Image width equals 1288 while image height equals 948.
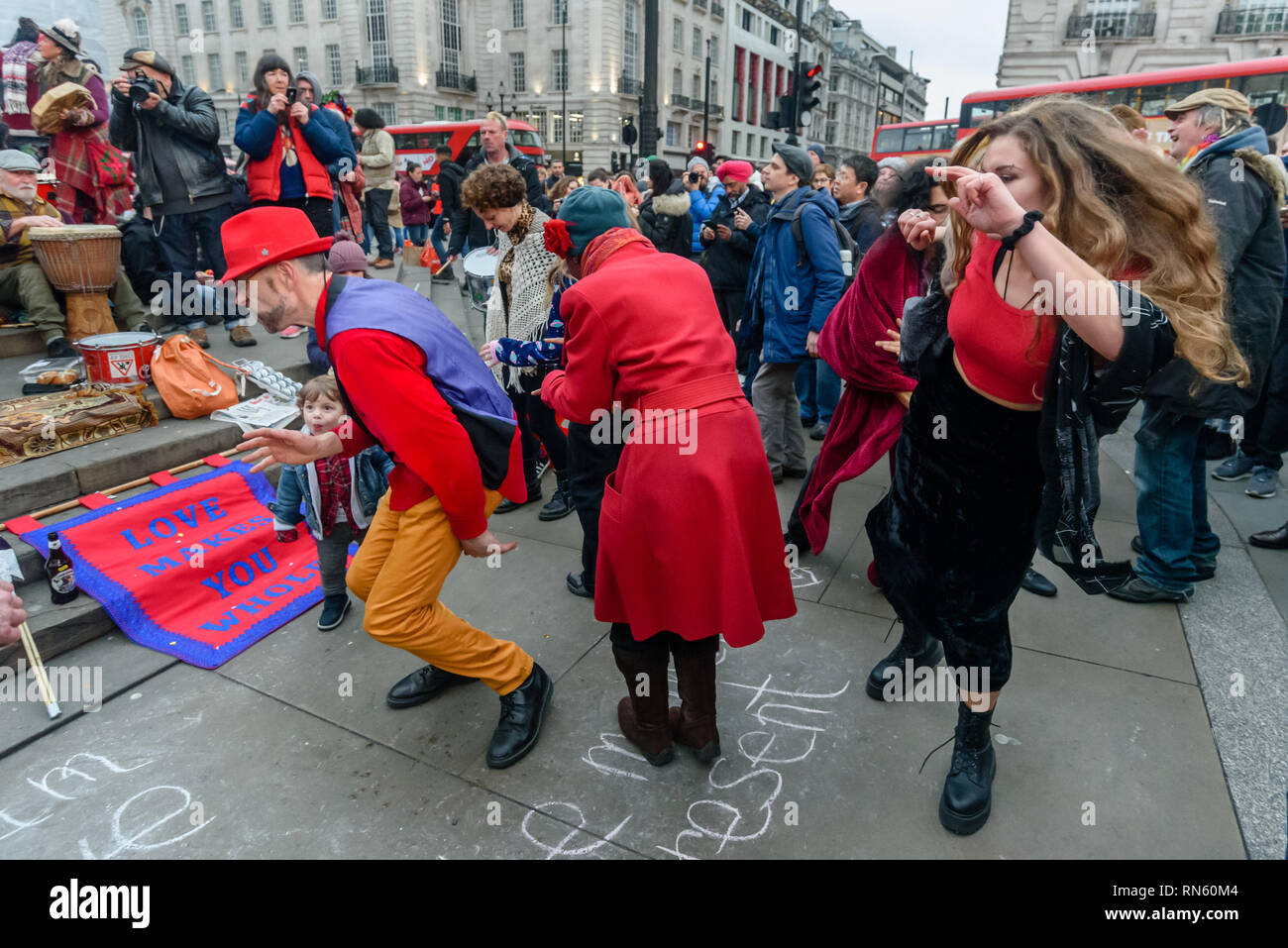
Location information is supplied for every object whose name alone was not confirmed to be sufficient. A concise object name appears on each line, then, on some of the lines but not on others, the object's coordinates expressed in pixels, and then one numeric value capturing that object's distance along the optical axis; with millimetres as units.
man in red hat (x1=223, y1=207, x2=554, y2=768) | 2262
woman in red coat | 2193
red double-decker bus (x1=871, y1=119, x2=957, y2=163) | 24406
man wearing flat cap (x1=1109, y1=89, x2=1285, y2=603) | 3193
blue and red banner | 3445
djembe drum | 5082
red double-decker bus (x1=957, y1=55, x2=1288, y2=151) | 14125
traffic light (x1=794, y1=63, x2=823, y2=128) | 13383
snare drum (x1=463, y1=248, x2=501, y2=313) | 4789
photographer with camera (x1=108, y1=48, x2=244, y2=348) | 5434
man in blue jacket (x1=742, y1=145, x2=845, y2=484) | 4527
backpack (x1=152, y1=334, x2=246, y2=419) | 4746
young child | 3482
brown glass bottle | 3395
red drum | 4680
